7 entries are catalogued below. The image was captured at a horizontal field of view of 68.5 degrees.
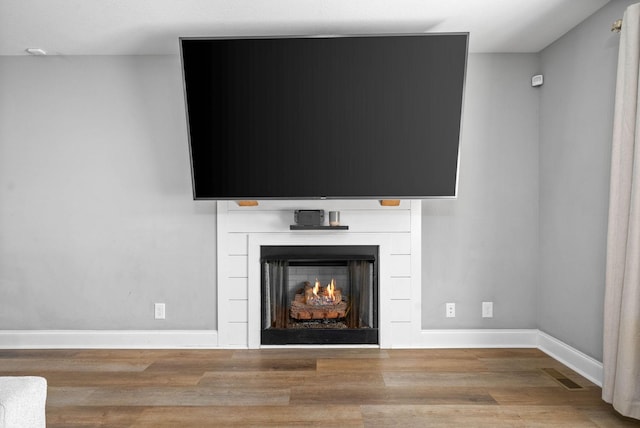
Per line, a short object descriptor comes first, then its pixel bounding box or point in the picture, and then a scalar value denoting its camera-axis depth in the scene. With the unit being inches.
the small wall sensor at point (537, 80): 137.1
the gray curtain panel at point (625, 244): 87.7
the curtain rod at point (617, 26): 97.7
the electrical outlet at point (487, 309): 141.3
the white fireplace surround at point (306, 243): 140.0
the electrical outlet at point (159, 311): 141.9
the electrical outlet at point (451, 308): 141.6
